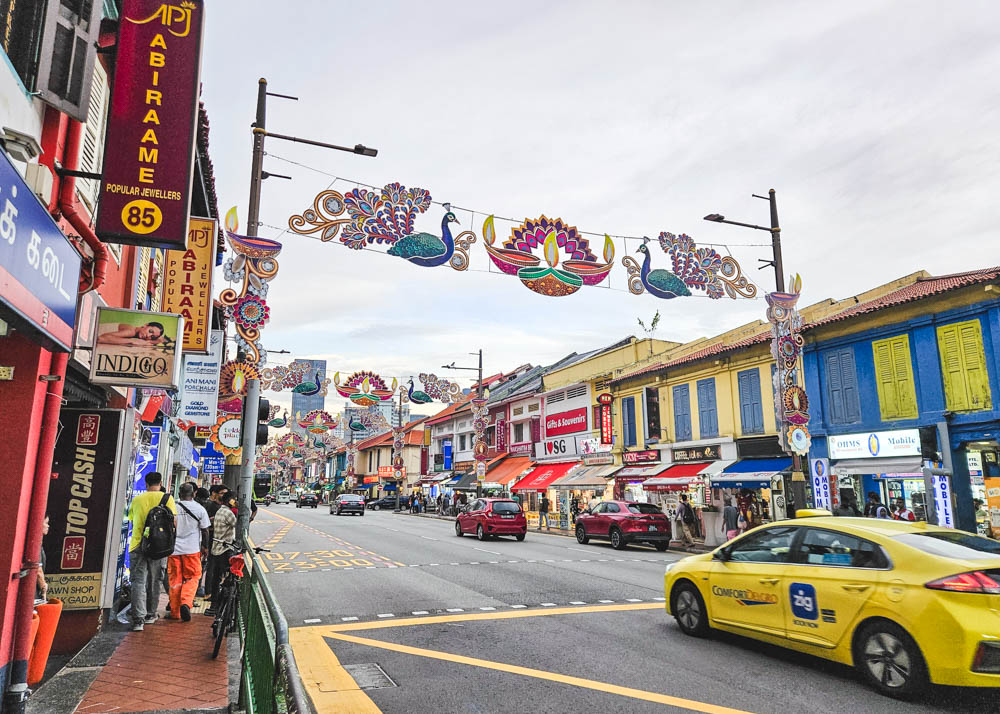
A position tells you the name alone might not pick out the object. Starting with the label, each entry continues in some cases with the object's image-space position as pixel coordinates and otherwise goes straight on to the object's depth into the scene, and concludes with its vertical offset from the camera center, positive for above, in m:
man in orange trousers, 8.96 -0.88
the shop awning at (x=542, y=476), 33.81 +0.70
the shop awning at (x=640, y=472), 27.12 +0.74
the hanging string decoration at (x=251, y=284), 10.38 +3.12
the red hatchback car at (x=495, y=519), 23.02 -0.96
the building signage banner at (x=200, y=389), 12.98 +1.93
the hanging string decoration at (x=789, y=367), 16.62 +3.15
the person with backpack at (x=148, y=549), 8.34 -0.69
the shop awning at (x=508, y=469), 39.06 +1.23
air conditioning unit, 4.67 +2.13
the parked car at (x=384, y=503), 59.12 -1.05
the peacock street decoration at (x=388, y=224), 13.04 +5.05
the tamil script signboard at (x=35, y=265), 3.71 +1.38
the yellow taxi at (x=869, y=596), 5.26 -0.93
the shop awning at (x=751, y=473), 21.36 +0.51
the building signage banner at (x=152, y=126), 5.35 +2.93
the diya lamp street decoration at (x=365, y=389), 31.33 +4.66
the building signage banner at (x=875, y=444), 18.11 +1.24
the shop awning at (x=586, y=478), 29.62 +0.52
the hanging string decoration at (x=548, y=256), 14.20 +4.83
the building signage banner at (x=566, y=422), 34.81 +3.56
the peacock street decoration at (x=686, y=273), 15.38 +4.91
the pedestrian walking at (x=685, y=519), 22.62 -0.96
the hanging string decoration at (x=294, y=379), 29.41 +4.74
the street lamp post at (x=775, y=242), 16.58 +6.10
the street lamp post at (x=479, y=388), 39.97 +5.95
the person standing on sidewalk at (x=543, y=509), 33.81 -0.94
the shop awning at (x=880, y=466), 17.92 +0.64
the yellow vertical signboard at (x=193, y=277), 10.35 +3.26
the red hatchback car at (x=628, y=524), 20.42 -1.03
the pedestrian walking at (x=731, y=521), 20.60 -0.93
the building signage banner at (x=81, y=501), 7.70 -0.11
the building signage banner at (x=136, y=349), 6.21 +1.30
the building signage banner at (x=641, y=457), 28.53 +1.41
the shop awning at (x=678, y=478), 23.78 +0.41
